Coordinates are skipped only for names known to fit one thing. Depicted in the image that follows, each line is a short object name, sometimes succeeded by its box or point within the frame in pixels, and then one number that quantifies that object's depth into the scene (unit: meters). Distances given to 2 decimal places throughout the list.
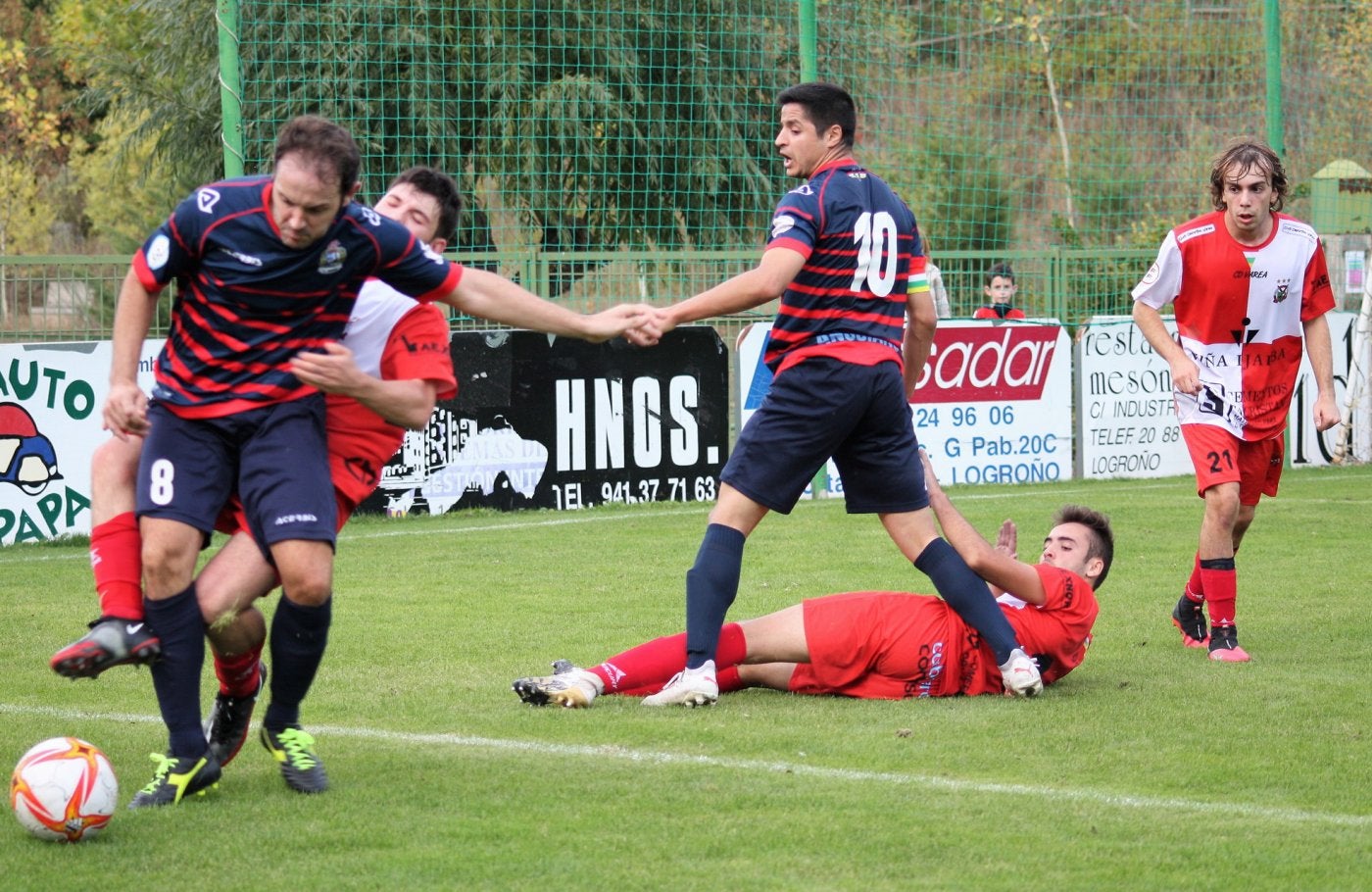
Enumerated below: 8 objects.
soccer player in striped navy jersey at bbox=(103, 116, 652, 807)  9.05
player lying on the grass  12.05
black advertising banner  25.58
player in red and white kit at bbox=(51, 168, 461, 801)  9.05
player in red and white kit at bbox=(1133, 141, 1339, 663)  14.66
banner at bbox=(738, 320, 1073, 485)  28.70
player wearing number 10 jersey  11.93
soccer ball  8.36
